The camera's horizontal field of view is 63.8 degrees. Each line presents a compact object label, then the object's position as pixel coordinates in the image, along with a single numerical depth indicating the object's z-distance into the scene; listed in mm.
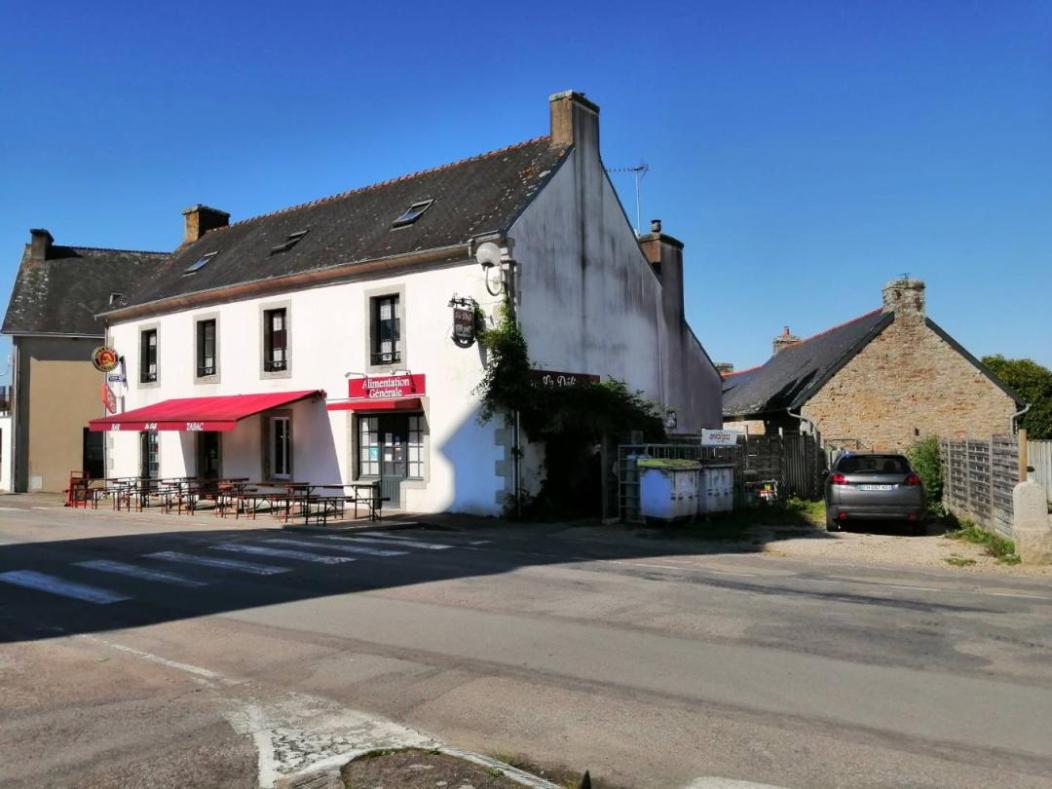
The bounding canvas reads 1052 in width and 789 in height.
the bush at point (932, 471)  18703
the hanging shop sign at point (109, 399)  26109
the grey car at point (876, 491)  13984
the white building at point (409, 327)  17891
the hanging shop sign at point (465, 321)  16797
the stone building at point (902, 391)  24875
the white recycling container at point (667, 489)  15109
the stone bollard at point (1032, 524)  10617
